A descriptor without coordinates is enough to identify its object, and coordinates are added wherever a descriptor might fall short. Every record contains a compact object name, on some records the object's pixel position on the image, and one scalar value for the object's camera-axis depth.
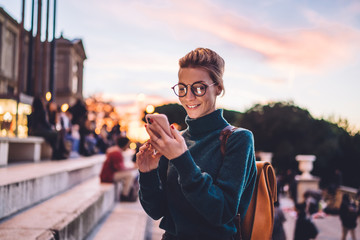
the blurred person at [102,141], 16.66
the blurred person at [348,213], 8.91
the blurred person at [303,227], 6.32
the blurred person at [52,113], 8.69
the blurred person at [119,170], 7.92
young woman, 1.37
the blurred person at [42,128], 8.20
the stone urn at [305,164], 19.78
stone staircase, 3.20
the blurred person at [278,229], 4.22
